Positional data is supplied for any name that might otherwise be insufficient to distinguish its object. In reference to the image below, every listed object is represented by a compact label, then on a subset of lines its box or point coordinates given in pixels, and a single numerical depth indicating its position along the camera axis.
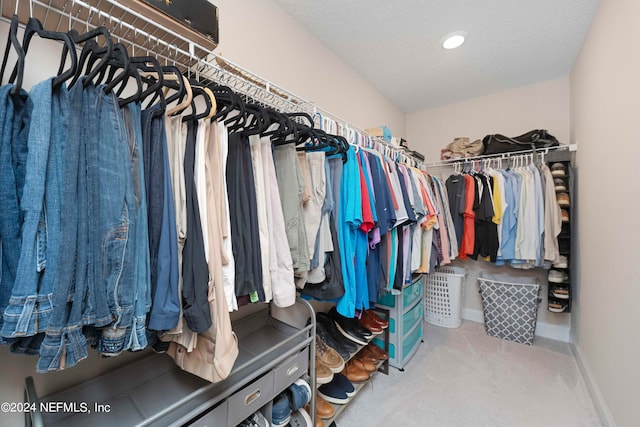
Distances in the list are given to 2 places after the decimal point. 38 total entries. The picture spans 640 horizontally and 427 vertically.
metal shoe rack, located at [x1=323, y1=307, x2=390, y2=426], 1.69
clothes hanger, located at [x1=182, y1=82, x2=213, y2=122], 0.69
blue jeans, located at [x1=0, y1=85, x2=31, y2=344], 0.45
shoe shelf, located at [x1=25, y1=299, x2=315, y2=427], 0.72
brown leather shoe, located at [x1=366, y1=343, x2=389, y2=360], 1.90
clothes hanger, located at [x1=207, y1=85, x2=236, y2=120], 0.77
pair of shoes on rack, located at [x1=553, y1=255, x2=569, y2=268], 2.19
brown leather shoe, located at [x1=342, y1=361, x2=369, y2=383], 1.67
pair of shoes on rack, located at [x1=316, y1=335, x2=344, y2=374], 1.46
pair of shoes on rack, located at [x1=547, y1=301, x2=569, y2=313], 2.23
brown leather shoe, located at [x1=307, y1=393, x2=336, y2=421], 1.38
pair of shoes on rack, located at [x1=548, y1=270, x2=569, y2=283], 2.22
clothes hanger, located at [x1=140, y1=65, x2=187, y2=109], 0.63
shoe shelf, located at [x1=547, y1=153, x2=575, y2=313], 2.18
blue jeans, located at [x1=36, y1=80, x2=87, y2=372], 0.45
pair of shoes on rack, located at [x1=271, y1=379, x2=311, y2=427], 1.07
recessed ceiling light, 1.87
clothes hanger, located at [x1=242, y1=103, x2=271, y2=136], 0.85
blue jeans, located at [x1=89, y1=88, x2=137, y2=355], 0.52
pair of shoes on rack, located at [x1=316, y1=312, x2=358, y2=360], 1.59
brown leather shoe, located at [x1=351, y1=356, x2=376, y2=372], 1.77
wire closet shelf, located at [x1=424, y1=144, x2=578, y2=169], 2.32
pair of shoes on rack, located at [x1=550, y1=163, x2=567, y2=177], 2.19
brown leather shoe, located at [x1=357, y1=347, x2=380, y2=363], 1.86
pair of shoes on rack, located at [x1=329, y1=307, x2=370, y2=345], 1.69
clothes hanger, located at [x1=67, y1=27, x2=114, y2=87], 0.52
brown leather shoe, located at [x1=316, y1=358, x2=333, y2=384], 1.34
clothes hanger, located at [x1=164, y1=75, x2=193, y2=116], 0.66
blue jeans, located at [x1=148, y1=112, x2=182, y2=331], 0.59
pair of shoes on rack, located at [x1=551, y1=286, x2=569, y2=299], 2.22
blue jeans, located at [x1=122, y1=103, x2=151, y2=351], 0.55
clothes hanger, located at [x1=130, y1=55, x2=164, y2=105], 0.59
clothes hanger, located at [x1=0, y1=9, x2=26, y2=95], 0.45
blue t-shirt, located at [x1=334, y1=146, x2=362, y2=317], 1.19
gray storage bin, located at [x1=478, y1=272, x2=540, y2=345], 2.38
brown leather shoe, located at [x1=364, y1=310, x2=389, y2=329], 1.90
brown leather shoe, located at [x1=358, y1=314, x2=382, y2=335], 1.82
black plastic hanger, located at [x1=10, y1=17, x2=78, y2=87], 0.49
